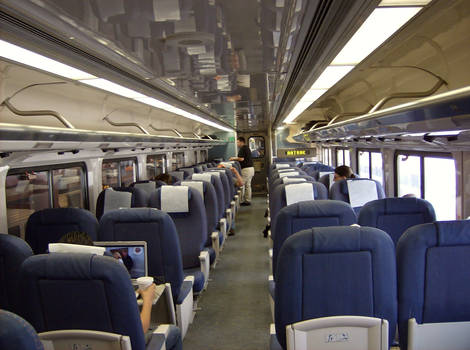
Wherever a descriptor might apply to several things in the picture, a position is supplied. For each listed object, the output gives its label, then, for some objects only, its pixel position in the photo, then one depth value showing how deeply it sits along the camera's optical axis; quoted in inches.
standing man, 538.5
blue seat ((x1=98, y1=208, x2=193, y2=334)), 142.9
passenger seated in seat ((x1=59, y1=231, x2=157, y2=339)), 113.3
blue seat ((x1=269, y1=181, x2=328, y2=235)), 184.2
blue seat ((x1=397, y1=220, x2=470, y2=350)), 88.1
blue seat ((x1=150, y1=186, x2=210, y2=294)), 191.5
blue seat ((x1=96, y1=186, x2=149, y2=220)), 223.6
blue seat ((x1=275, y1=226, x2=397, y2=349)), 88.8
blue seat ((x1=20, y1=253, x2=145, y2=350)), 85.7
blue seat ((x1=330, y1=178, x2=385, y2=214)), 202.8
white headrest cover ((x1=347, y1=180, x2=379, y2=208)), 202.7
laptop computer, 128.6
